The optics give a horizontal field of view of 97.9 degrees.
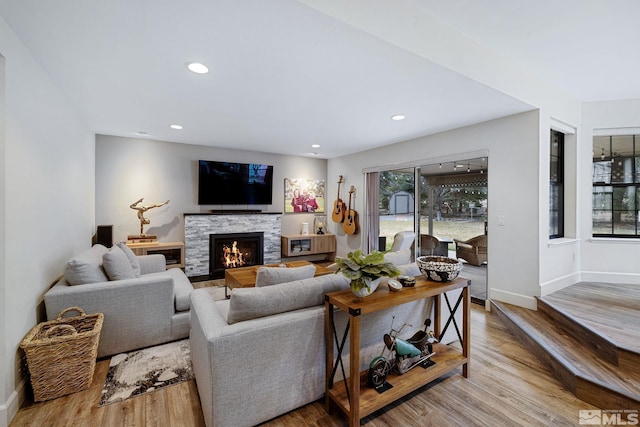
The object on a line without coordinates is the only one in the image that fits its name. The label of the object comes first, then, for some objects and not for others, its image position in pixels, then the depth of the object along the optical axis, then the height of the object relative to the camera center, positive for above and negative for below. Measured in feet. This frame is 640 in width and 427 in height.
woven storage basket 6.21 -3.31
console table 5.23 -3.24
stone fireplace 16.39 -1.07
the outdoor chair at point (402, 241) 12.14 -1.22
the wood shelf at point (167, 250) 14.29 -1.96
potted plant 5.70 -1.20
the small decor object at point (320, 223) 21.19 -0.76
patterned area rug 6.71 -4.23
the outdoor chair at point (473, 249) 13.48 -1.87
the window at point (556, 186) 12.45 +1.23
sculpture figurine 15.08 +0.18
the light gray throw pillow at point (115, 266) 8.55 -1.65
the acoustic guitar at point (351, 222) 19.48 -0.62
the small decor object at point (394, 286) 6.27 -1.64
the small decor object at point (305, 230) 20.67 -1.25
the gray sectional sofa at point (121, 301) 7.69 -2.53
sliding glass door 12.93 +0.26
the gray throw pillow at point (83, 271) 7.82 -1.68
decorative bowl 6.91 -1.41
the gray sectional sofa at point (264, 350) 5.10 -2.72
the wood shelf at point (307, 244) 19.48 -2.26
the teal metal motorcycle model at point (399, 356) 5.98 -3.36
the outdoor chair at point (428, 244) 14.87 -1.65
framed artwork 20.61 +1.36
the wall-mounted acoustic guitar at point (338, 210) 20.51 +0.24
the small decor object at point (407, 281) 6.61 -1.64
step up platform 6.15 -3.79
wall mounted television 17.26 +1.96
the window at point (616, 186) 12.55 +1.25
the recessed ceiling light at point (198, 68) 7.45 +3.99
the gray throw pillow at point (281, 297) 5.59 -1.78
